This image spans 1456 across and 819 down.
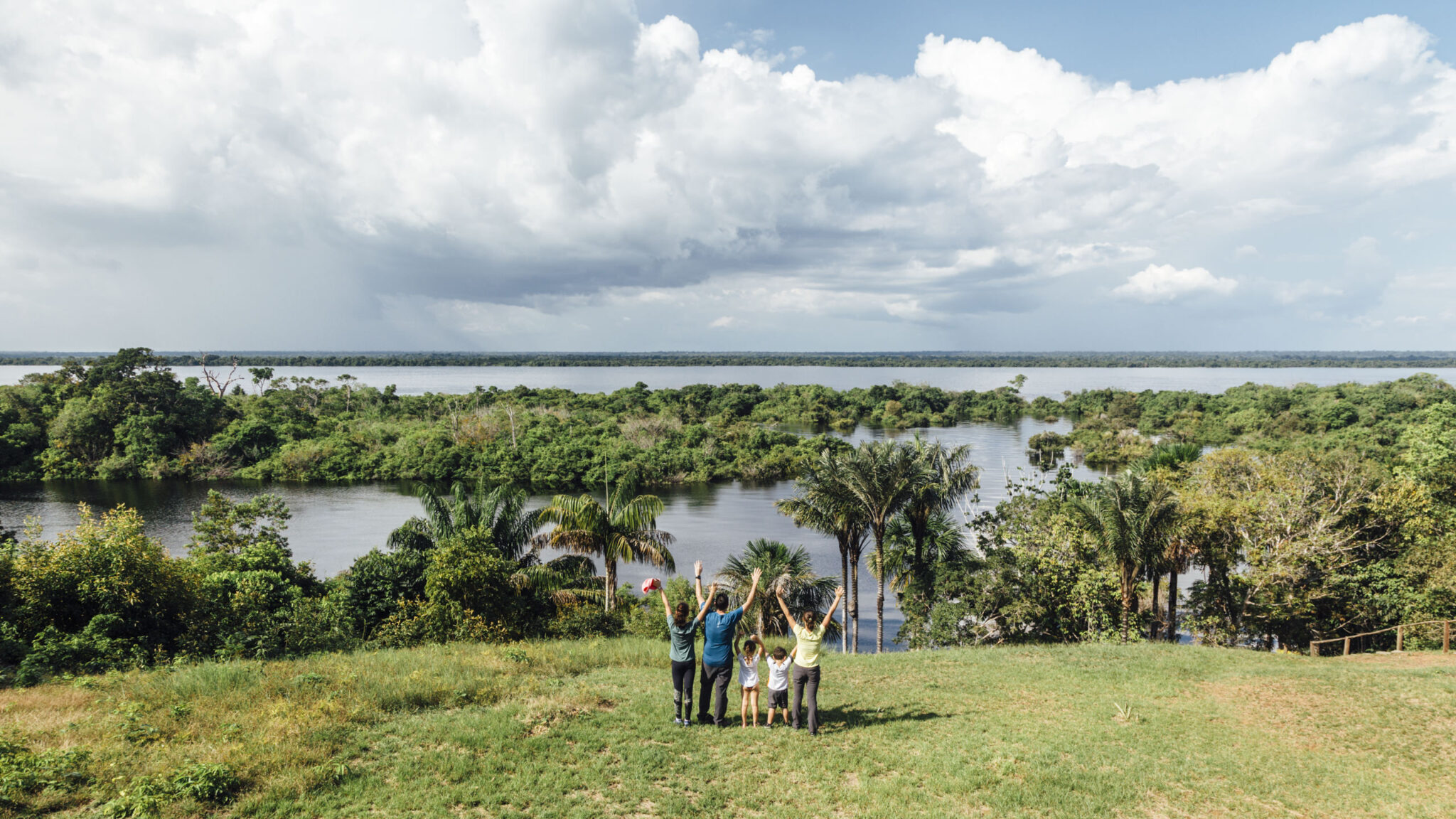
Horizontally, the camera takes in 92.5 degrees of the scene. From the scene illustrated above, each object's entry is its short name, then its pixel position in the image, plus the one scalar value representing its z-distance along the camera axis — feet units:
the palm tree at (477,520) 71.31
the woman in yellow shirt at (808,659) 28.66
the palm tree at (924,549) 80.59
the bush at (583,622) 62.95
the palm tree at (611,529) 71.41
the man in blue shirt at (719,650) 29.22
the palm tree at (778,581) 72.54
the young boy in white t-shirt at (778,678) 30.25
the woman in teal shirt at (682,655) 29.17
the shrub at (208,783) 22.70
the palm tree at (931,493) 75.46
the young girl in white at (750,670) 30.48
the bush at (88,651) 39.60
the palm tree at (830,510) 74.13
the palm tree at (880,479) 71.97
